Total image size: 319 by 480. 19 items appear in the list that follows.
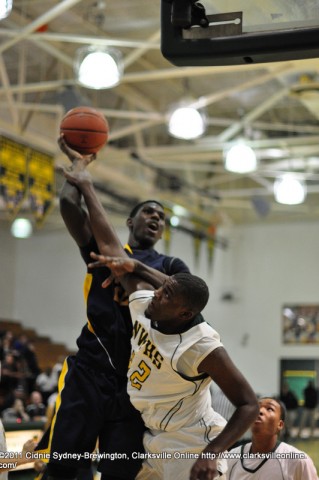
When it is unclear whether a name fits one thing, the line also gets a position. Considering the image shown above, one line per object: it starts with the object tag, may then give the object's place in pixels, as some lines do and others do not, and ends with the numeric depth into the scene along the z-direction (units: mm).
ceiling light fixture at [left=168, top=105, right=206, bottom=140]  11828
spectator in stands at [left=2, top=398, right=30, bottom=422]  11804
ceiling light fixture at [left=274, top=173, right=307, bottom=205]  14744
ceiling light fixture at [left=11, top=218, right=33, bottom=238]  21828
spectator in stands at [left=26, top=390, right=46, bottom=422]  11703
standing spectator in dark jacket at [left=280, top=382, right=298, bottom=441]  21438
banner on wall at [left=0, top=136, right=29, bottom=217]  12922
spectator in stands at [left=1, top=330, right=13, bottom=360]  18728
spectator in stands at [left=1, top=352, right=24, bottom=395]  17531
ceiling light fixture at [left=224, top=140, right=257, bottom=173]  13117
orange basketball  4254
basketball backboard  3354
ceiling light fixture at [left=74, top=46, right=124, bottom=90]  9883
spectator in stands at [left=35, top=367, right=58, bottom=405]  16156
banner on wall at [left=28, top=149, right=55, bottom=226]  13609
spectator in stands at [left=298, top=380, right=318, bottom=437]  21781
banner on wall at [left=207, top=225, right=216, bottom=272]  23125
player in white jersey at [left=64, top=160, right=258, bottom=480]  3305
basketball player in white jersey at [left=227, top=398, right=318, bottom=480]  4305
